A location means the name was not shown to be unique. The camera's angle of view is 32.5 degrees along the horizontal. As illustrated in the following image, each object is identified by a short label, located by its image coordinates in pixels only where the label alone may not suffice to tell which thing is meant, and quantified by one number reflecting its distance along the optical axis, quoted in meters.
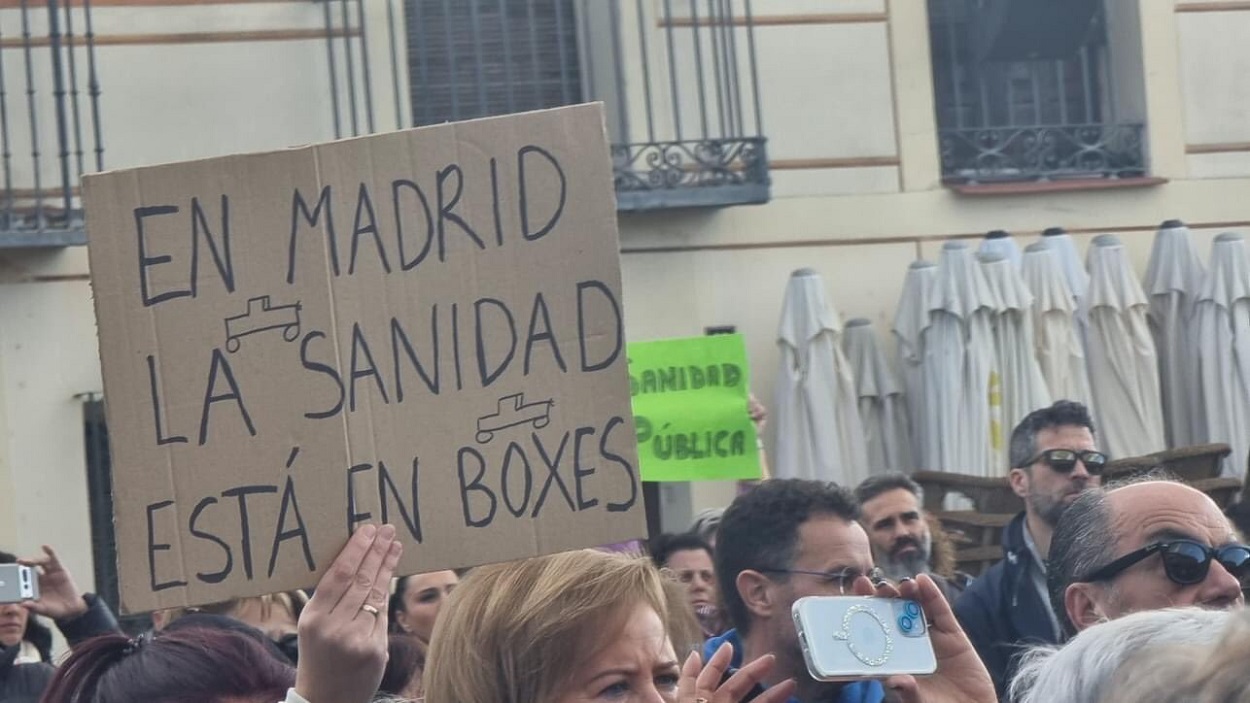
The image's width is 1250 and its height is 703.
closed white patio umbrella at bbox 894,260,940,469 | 10.26
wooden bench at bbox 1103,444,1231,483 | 9.09
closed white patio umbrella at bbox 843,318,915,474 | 10.34
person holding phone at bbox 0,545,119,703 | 6.11
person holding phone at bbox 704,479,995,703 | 4.54
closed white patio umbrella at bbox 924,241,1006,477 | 9.89
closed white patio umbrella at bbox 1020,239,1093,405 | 10.11
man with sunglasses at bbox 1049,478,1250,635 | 3.98
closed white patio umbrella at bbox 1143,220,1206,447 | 10.55
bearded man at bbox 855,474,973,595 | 6.94
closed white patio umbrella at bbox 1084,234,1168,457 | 10.28
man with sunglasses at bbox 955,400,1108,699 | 5.67
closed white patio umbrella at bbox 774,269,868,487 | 10.12
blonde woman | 3.31
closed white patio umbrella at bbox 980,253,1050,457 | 9.92
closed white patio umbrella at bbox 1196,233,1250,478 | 10.27
